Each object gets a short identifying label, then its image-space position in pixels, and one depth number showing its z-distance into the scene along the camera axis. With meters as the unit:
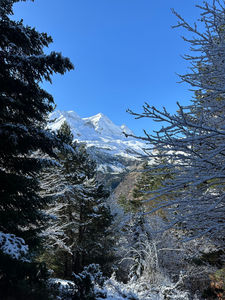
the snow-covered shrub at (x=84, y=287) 3.86
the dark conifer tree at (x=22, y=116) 4.01
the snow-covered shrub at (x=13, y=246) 2.84
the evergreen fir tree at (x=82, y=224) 11.95
